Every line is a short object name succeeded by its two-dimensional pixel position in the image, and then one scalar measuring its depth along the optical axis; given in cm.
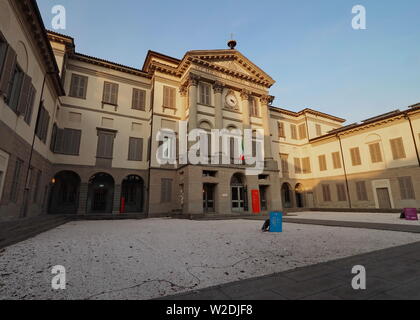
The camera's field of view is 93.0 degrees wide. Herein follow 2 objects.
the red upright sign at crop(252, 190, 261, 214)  1831
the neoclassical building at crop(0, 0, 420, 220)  1534
